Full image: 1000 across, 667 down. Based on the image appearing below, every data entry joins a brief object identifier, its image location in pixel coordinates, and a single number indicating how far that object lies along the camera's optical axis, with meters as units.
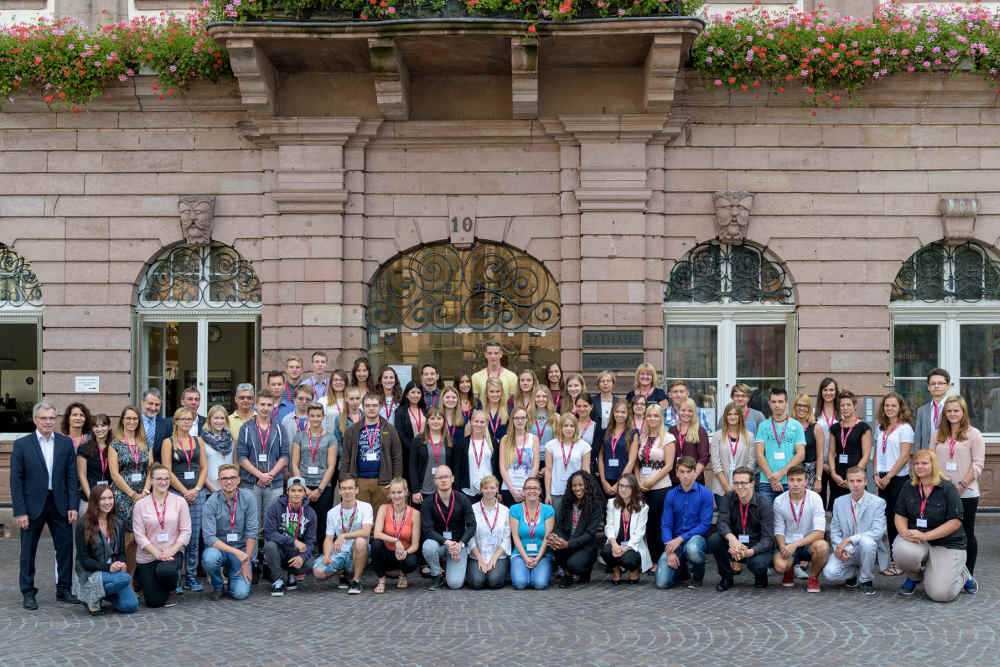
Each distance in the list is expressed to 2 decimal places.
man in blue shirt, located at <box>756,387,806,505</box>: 10.76
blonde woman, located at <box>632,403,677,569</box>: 10.61
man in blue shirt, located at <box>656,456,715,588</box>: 9.92
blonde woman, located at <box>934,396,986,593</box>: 10.12
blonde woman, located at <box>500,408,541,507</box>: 10.75
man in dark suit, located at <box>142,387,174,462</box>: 10.65
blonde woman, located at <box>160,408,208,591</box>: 10.17
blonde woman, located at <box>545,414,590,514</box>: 10.69
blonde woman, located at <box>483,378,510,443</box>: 11.16
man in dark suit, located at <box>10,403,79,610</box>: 9.62
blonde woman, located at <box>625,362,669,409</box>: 11.64
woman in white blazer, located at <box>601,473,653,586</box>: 10.10
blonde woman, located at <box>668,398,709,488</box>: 10.89
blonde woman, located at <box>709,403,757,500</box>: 10.93
